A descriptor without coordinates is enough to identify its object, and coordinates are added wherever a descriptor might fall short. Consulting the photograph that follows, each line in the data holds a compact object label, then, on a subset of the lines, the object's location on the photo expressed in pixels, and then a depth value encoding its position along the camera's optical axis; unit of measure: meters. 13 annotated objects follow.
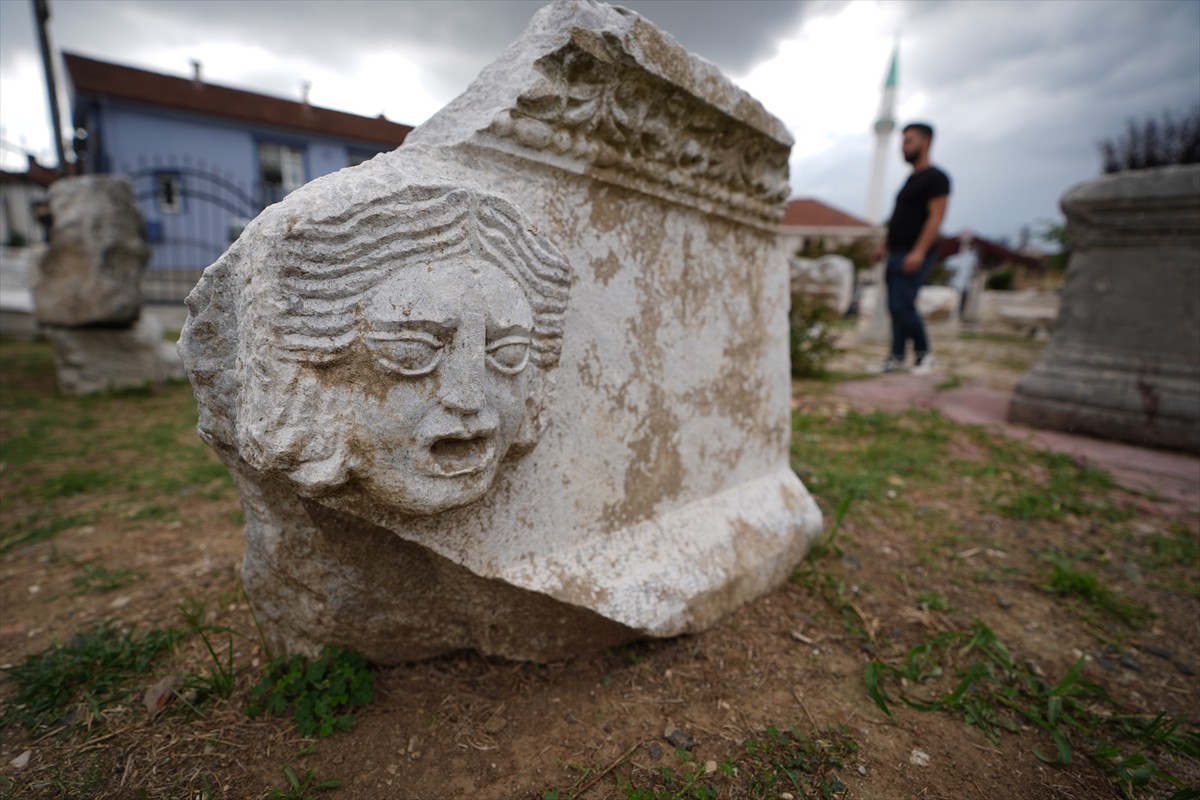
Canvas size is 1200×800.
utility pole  4.77
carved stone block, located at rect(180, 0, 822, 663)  0.93
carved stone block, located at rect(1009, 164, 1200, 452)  3.24
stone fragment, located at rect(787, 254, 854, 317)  10.52
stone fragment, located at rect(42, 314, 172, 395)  4.52
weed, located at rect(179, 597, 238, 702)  1.34
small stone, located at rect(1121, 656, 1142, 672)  1.64
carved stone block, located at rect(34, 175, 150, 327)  4.32
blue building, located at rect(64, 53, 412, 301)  9.26
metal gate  9.27
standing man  4.27
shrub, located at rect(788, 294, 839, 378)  5.04
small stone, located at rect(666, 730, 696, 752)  1.27
